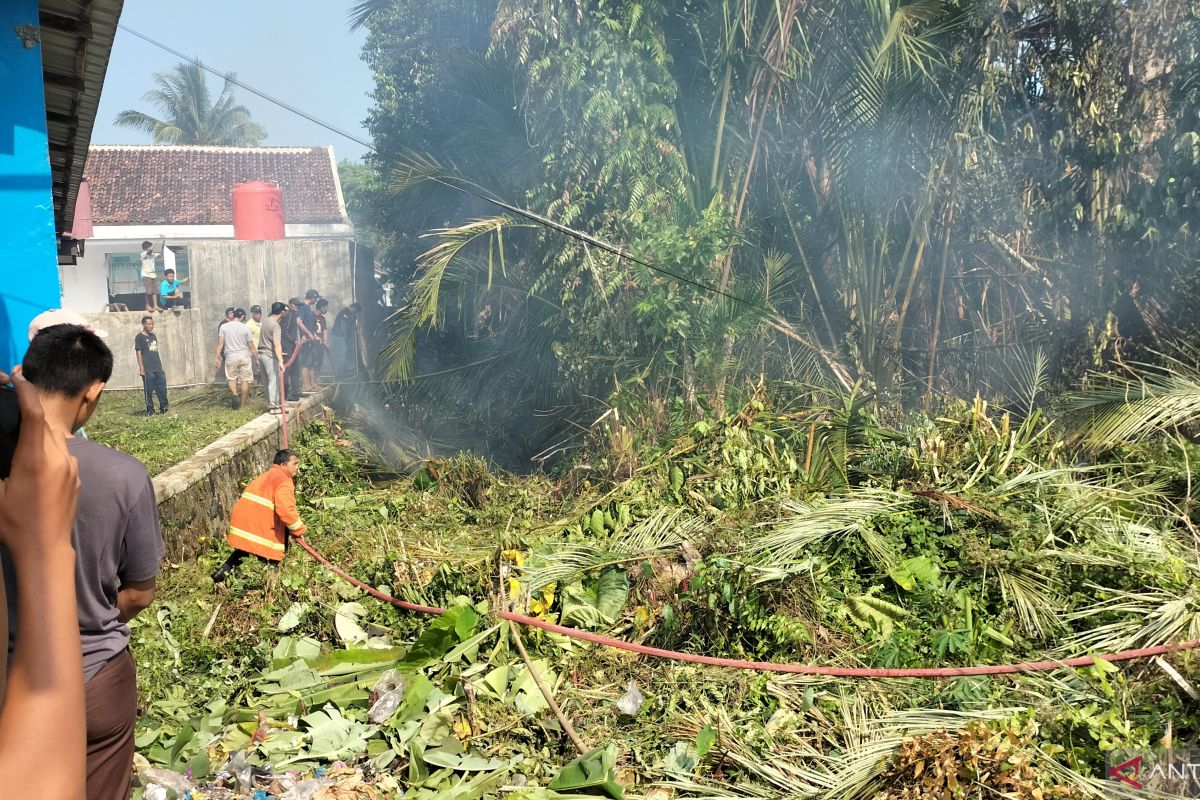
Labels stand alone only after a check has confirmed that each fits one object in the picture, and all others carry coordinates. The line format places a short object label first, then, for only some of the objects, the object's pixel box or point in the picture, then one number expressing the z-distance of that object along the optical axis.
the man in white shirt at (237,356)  14.41
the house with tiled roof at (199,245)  17.73
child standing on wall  18.28
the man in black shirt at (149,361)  14.10
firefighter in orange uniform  6.87
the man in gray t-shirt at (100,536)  2.46
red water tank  21.22
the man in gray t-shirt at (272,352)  12.48
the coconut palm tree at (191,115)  43.72
